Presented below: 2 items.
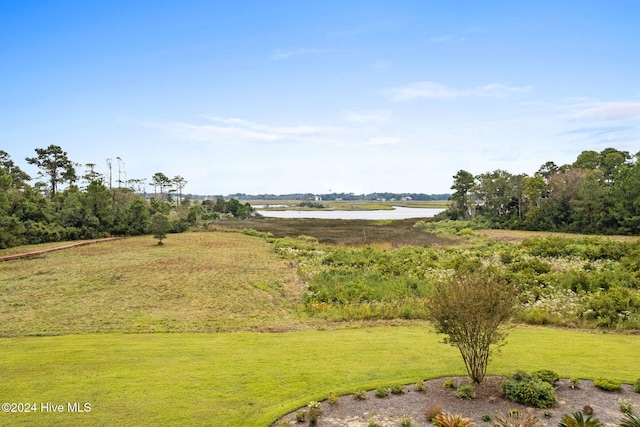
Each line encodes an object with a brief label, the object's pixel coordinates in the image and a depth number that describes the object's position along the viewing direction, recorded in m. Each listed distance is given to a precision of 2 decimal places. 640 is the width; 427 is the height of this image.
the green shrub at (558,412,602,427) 5.81
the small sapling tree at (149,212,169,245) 39.28
